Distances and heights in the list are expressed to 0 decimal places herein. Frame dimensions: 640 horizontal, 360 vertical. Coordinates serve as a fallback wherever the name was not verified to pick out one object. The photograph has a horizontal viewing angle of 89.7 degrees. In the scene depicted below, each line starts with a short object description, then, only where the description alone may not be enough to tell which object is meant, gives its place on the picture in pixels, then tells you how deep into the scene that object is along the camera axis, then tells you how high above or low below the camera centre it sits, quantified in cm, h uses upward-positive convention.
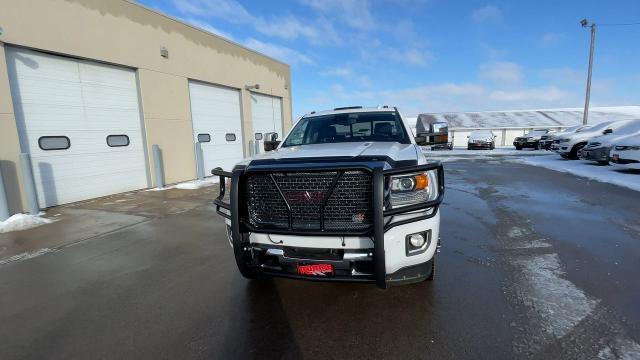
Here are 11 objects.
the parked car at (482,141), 2602 -59
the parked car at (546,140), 2078 -60
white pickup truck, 234 -59
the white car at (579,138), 1376 -33
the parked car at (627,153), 895 -67
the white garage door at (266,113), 1391 +124
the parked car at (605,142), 1035 -43
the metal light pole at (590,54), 2164 +510
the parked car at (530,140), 2415 -60
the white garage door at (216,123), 1088 +68
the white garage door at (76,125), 664 +51
